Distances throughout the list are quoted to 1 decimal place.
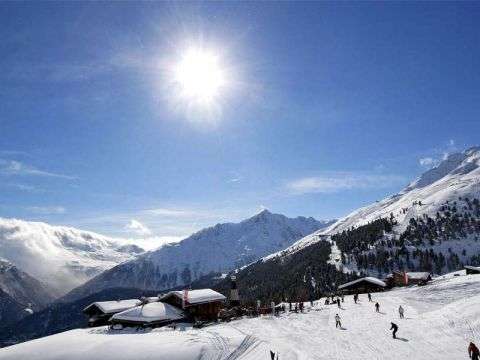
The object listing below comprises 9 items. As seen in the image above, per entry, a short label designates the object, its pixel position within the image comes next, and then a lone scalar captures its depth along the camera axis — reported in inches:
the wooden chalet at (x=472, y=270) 3841.5
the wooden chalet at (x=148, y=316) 2269.9
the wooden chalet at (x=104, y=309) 2909.7
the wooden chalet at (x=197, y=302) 2583.7
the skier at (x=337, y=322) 2050.2
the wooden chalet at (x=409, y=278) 4865.7
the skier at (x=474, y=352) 1314.0
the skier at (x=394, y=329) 1728.6
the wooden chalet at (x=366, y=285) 4323.3
